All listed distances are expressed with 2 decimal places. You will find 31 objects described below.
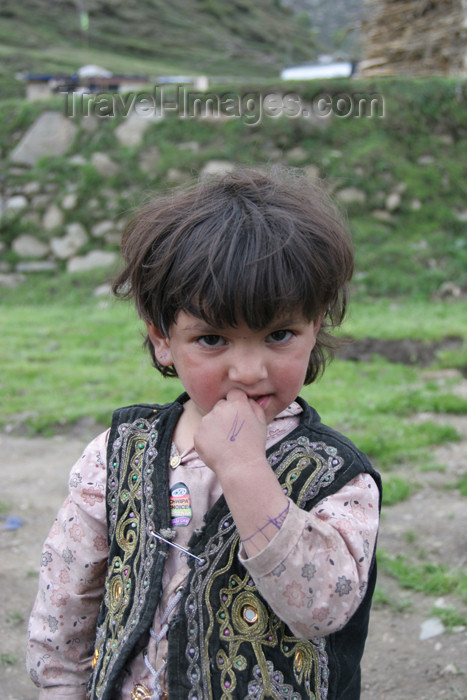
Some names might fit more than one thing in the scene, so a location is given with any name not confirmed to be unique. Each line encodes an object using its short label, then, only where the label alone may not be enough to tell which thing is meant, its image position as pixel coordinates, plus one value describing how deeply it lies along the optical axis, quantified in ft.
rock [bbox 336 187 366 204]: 28.04
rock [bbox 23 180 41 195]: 30.73
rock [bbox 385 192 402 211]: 28.04
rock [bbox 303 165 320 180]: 28.13
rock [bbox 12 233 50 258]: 30.01
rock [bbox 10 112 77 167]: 31.19
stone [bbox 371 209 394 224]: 28.07
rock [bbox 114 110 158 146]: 30.48
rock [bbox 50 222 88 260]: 29.81
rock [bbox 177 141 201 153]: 29.73
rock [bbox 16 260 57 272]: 29.63
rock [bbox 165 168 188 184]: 29.45
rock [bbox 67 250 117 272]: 29.17
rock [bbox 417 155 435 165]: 28.89
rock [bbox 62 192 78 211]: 30.12
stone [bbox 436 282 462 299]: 24.56
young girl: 3.78
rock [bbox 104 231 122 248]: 29.48
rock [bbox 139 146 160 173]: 29.99
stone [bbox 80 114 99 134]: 30.96
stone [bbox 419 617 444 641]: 8.20
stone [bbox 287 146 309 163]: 29.07
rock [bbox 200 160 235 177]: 28.89
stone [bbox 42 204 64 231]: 30.25
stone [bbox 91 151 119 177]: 30.22
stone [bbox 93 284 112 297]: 27.27
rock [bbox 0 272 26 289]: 28.99
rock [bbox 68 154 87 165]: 30.73
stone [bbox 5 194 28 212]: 30.66
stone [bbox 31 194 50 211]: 30.60
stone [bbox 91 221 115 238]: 29.63
